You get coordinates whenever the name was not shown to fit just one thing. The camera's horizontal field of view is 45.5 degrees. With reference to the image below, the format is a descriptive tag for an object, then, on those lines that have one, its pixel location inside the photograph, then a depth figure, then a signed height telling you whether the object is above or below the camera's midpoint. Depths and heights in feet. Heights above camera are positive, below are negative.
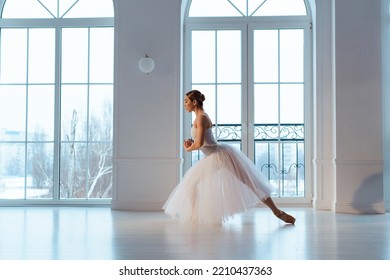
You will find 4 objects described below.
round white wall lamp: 18.22 +3.55
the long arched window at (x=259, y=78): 19.65 +3.29
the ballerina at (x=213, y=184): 14.12 -0.91
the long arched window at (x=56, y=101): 19.95 +2.33
